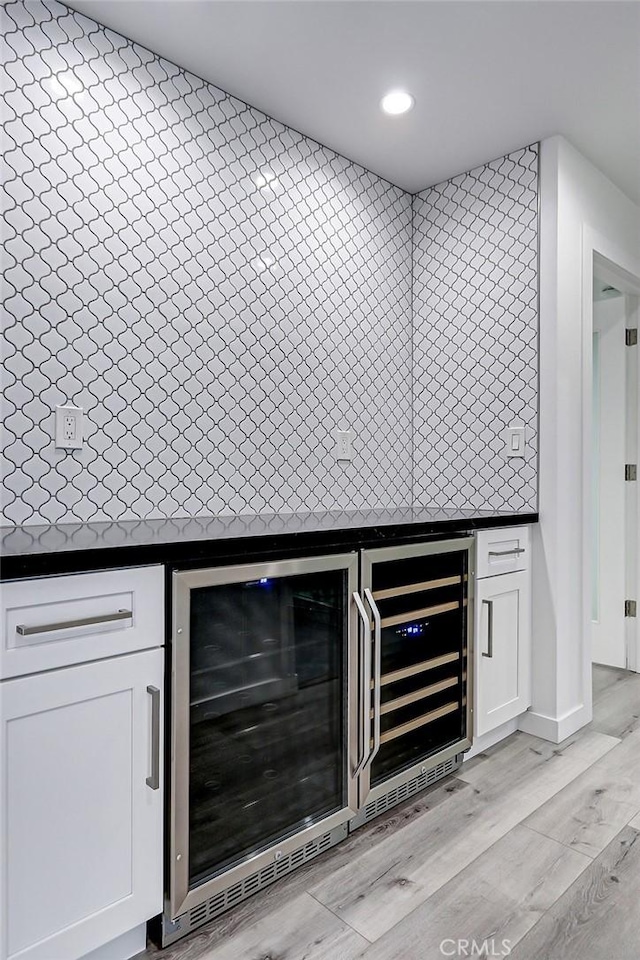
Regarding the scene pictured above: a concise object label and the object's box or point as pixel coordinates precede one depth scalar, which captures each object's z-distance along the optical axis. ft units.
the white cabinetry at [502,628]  7.48
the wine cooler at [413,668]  5.97
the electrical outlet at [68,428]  5.87
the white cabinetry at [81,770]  3.76
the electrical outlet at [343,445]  8.80
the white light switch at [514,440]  8.63
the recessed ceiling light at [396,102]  7.39
